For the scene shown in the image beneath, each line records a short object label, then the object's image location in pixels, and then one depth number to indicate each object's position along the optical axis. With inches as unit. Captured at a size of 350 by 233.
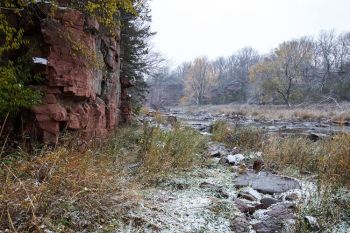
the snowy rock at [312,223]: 121.7
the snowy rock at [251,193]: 169.5
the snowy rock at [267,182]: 180.4
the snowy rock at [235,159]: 249.5
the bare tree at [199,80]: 2182.6
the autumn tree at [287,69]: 1485.0
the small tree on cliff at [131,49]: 453.4
